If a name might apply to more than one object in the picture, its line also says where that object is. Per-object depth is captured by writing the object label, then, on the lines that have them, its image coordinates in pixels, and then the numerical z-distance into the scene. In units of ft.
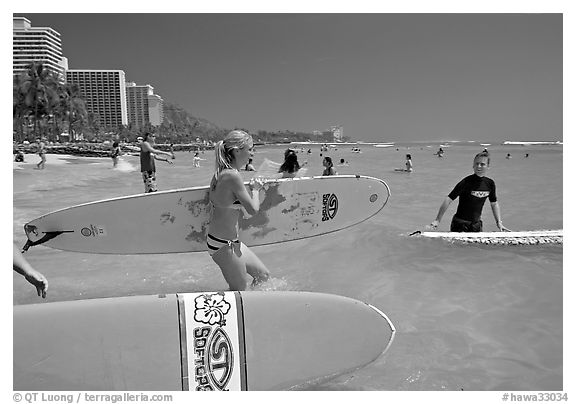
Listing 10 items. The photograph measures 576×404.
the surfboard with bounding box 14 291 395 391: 8.52
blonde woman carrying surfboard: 9.39
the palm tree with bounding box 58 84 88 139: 138.95
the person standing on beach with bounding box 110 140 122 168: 71.40
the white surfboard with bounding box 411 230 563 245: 16.61
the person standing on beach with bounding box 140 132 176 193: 25.72
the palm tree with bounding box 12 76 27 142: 113.17
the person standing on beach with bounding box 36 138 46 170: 62.13
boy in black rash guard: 15.02
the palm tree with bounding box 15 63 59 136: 122.20
